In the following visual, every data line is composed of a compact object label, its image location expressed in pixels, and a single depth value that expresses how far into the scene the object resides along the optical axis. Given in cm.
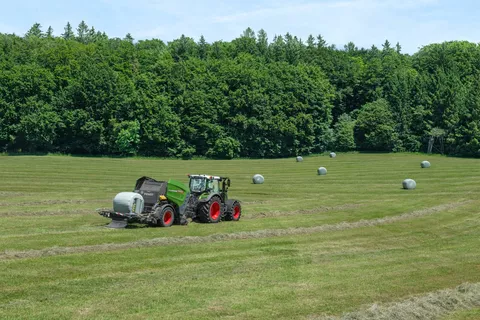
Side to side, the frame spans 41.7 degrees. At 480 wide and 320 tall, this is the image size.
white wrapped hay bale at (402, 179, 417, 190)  4675
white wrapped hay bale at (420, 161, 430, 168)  6688
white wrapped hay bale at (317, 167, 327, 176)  6044
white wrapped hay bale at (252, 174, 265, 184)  5162
